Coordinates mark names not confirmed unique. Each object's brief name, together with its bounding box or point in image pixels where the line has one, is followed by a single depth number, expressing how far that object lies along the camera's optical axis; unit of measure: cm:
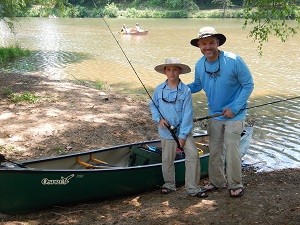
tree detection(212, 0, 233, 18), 5427
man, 495
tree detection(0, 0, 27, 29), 1648
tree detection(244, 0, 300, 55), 726
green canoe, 475
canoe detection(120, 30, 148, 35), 3088
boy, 521
